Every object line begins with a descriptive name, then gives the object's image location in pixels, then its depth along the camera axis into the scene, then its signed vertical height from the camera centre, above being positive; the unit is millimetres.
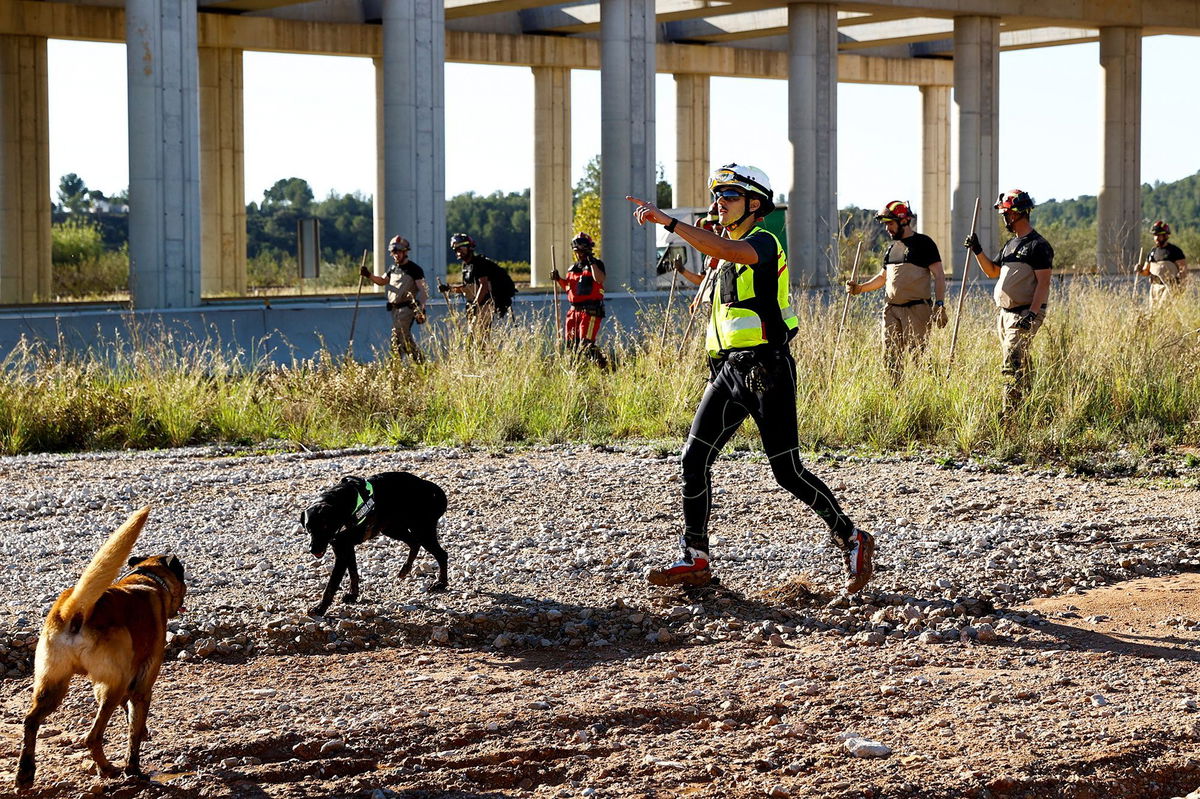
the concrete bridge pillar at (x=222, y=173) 37250 +3033
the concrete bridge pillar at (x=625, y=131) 31109 +3283
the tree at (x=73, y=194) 87062 +6612
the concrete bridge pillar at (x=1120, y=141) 40812 +3998
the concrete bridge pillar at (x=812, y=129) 35156 +3709
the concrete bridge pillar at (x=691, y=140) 45781 +4621
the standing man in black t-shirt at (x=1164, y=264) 19906 +345
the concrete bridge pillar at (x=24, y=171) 34688 +2916
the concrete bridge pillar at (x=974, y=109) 37906 +4493
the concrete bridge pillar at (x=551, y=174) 42875 +3384
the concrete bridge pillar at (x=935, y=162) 50844 +4287
